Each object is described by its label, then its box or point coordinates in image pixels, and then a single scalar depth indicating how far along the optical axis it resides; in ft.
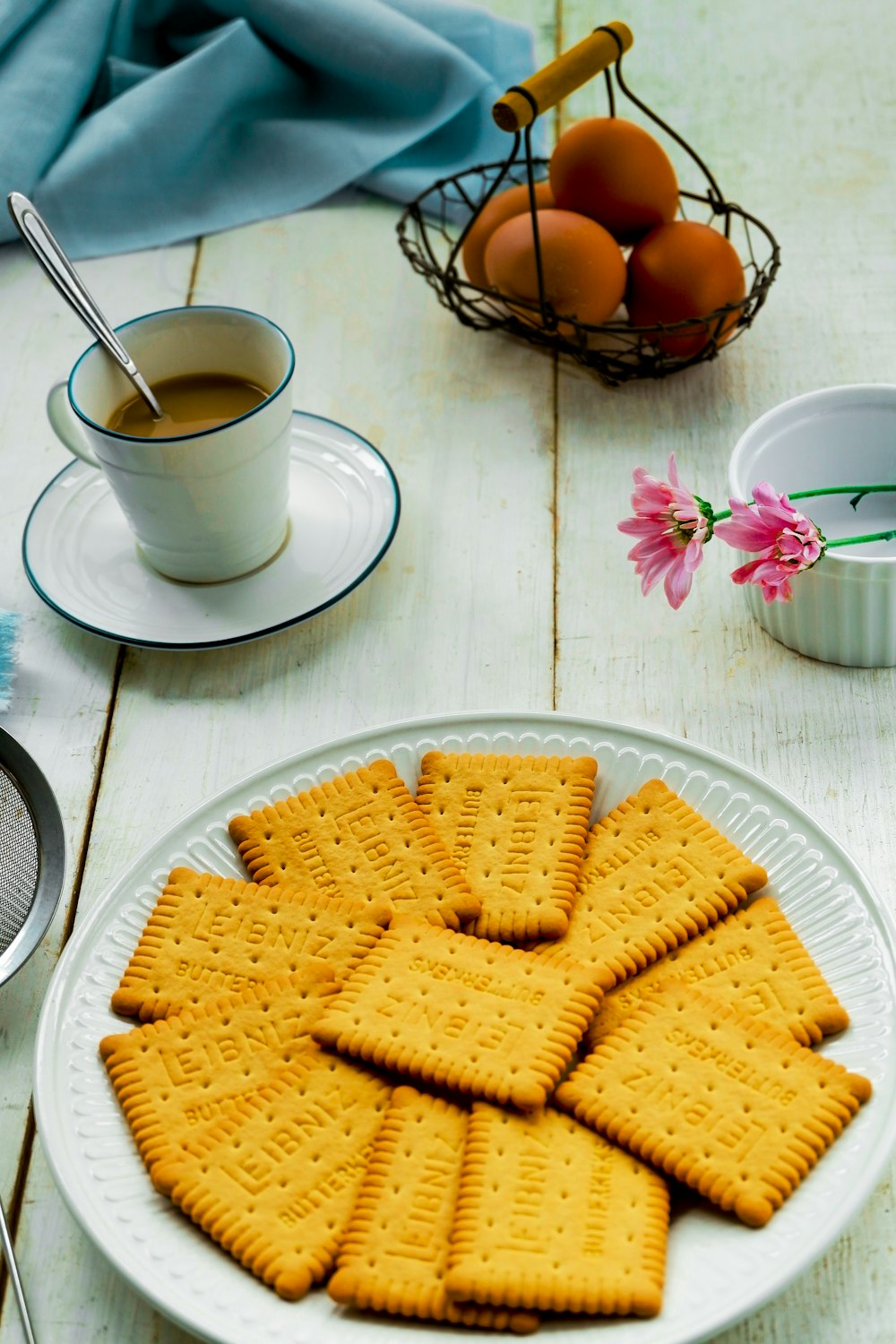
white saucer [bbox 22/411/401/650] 3.81
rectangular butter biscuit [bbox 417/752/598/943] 2.96
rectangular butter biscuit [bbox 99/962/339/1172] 2.65
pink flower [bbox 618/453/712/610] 3.38
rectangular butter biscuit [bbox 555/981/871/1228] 2.45
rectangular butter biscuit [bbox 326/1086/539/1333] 2.35
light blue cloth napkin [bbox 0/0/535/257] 5.31
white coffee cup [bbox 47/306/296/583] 3.54
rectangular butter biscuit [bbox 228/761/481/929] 3.02
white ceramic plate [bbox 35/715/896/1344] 2.36
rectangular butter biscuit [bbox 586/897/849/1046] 2.72
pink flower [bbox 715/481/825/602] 3.26
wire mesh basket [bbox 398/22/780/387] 4.05
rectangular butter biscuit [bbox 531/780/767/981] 2.88
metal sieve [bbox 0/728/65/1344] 3.06
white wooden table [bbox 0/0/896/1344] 3.23
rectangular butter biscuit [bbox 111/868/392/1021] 2.86
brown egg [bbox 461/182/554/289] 4.55
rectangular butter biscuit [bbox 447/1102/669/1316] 2.30
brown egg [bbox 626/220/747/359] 4.27
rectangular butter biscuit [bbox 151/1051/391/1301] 2.44
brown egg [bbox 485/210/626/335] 4.27
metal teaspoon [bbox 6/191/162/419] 3.55
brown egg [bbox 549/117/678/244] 4.33
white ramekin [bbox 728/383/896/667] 3.53
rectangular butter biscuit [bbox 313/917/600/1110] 2.60
